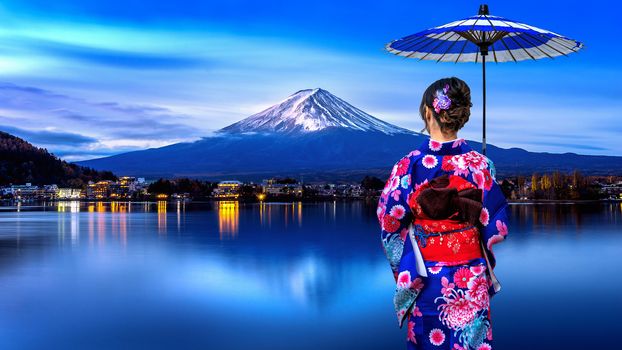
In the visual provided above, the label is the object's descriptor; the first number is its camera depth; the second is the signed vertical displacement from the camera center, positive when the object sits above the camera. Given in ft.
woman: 9.03 -0.50
